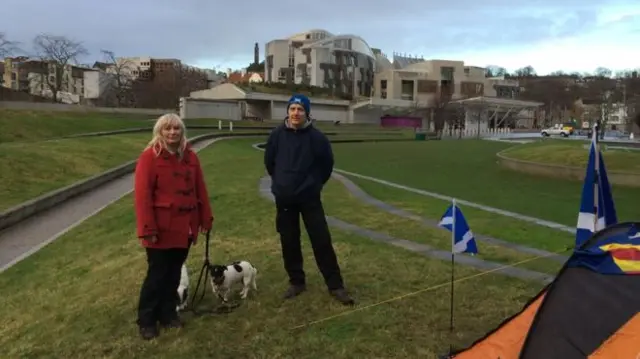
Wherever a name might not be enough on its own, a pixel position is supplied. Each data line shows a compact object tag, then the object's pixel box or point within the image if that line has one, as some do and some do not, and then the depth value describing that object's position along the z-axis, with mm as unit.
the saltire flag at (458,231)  5113
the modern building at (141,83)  83688
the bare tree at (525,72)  161725
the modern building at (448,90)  100625
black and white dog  5555
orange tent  3303
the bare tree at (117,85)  85812
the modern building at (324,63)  115750
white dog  5422
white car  73375
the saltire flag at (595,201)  5102
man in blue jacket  5363
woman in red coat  4621
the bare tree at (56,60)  70438
